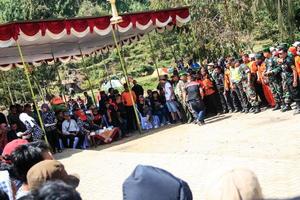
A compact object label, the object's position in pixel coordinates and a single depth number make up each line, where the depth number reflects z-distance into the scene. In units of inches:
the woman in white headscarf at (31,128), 461.4
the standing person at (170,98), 571.8
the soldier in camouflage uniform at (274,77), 462.6
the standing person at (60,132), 506.6
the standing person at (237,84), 513.0
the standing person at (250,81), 500.4
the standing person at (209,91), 557.9
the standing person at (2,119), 469.9
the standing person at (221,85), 552.7
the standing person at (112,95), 601.2
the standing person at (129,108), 588.6
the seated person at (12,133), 453.6
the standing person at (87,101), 783.5
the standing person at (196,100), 522.9
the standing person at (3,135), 434.6
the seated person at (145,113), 596.9
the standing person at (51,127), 492.4
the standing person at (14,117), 485.1
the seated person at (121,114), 577.9
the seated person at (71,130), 507.5
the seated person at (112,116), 577.3
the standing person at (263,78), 494.6
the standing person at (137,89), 617.6
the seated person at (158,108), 596.7
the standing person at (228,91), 533.0
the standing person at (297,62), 437.4
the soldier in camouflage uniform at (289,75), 442.6
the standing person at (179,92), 548.7
